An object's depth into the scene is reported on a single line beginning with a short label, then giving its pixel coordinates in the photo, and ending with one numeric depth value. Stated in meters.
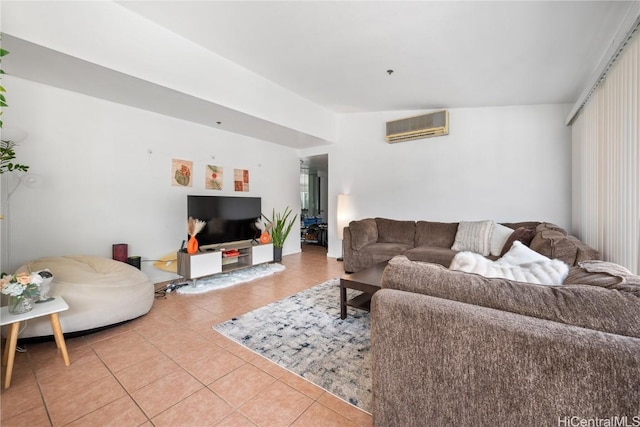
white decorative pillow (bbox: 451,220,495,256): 3.47
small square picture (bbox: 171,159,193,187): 3.82
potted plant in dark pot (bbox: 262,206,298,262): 4.64
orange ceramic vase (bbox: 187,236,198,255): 3.40
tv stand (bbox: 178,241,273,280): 3.37
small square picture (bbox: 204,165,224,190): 4.23
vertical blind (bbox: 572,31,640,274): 1.84
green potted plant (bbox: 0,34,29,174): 2.10
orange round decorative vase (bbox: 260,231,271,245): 4.33
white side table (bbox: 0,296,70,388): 1.59
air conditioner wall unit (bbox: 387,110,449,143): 4.05
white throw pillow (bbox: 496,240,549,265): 1.78
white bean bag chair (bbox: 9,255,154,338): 2.05
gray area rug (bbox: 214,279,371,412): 1.65
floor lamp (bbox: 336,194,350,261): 5.14
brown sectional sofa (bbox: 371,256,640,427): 0.73
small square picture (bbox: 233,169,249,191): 4.68
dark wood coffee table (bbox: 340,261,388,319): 2.24
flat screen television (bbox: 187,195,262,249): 3.67
